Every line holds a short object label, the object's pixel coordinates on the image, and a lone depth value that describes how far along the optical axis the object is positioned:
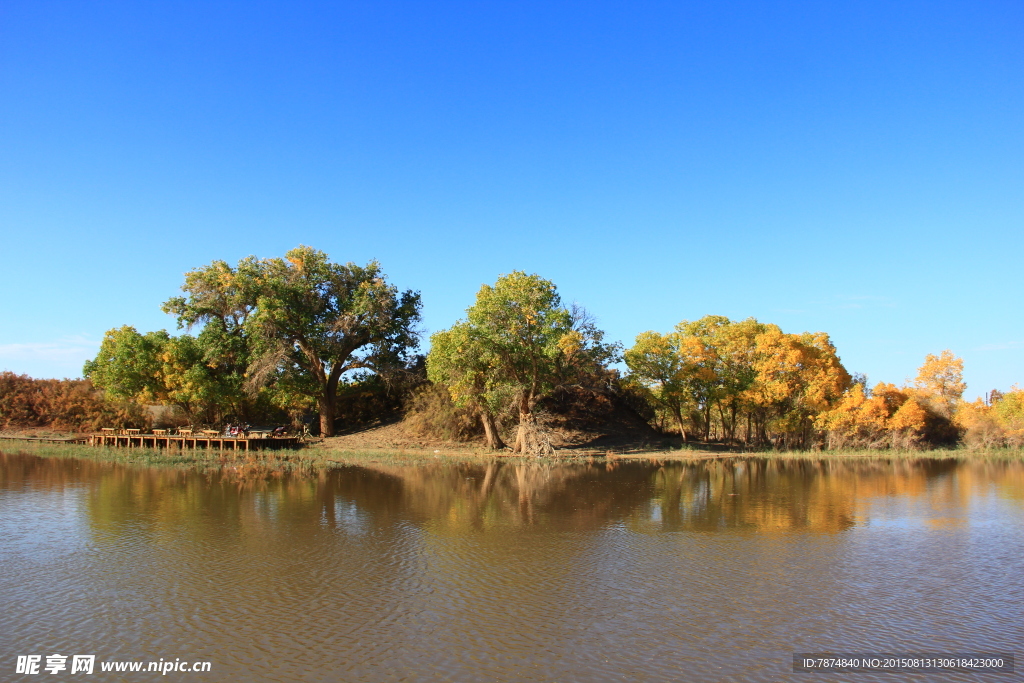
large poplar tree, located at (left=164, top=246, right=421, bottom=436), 38.41
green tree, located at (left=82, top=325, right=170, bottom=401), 38.34
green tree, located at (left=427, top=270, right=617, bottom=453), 32.50
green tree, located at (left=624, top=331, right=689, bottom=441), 39.06
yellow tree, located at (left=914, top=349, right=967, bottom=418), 39.41
